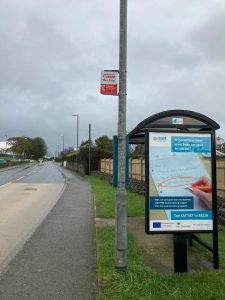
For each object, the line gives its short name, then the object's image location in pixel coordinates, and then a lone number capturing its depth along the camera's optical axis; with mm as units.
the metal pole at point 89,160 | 24044
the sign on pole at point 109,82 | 3575
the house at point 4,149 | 95090
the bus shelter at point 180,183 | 3562
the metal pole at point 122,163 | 3467
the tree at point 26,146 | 86071
